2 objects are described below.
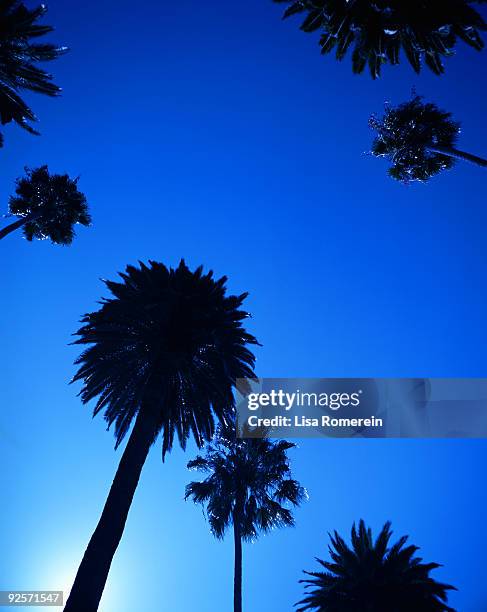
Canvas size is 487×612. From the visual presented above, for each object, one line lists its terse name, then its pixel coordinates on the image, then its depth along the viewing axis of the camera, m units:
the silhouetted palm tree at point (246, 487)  19.97
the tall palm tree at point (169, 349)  15.21
